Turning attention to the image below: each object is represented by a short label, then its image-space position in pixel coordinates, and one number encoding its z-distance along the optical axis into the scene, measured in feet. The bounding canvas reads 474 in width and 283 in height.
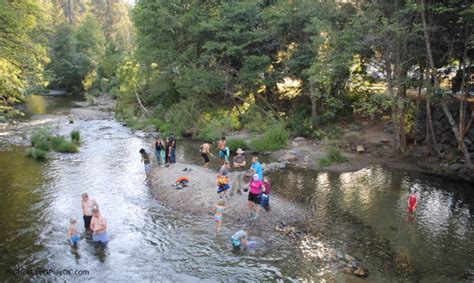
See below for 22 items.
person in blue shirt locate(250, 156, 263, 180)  51.72
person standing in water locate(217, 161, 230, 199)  55.62
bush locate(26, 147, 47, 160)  84.69
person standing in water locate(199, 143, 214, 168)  74.84
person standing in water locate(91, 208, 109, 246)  45.29
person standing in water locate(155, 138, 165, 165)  76.07
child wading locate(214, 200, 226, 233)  46.96
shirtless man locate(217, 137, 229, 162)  71.87
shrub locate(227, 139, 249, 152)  95.96
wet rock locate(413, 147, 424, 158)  83.61
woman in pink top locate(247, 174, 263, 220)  50.31
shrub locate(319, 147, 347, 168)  82.58
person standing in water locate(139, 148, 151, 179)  70.64
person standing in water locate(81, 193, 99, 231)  47.88
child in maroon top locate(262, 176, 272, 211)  54.75
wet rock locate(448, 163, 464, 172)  74.12
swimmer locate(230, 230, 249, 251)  44.57
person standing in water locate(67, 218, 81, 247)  44.83
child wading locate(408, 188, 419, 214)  54.08
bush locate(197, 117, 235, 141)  105.50
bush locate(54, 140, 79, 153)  91.50
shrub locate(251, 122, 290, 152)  94.17
